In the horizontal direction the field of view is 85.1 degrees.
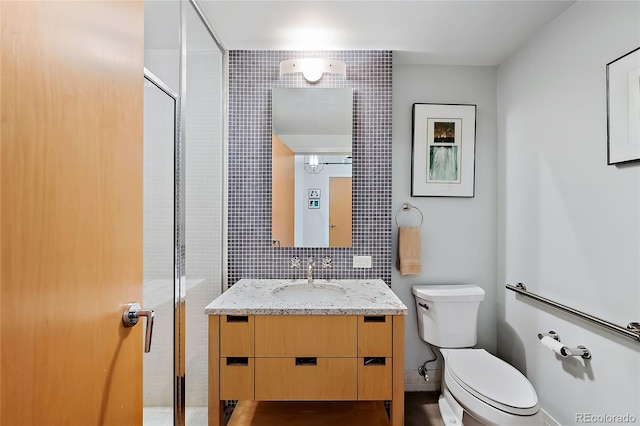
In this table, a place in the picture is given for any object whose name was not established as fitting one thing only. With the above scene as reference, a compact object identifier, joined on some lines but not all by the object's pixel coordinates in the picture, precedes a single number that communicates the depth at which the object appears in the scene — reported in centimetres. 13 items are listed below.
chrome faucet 226
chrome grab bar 147
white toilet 164
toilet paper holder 174
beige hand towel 245
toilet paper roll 178
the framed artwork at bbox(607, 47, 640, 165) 149
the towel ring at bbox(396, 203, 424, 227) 259
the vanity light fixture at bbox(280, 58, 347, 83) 222
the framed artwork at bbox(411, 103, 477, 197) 257
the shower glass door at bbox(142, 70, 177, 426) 123
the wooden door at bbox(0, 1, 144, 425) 54
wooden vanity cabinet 174
